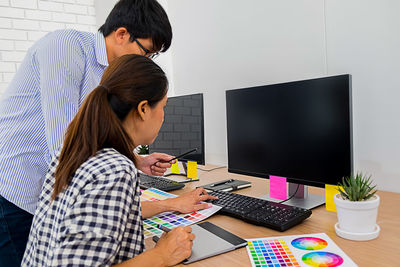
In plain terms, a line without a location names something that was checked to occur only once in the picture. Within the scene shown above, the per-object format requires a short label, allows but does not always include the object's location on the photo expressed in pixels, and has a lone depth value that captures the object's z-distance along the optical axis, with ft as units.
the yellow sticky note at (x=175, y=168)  5.92
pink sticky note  3.66
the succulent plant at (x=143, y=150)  6.73
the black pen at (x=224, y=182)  4.63
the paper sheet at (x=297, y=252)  2.22
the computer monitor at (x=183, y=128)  5.00
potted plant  2.53
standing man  2.96
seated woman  1.89
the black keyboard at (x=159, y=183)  4.68
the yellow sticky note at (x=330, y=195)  3.17
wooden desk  2.31
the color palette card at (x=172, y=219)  3.07
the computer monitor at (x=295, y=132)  3.06
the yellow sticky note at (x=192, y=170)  5.15
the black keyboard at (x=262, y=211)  2.89
